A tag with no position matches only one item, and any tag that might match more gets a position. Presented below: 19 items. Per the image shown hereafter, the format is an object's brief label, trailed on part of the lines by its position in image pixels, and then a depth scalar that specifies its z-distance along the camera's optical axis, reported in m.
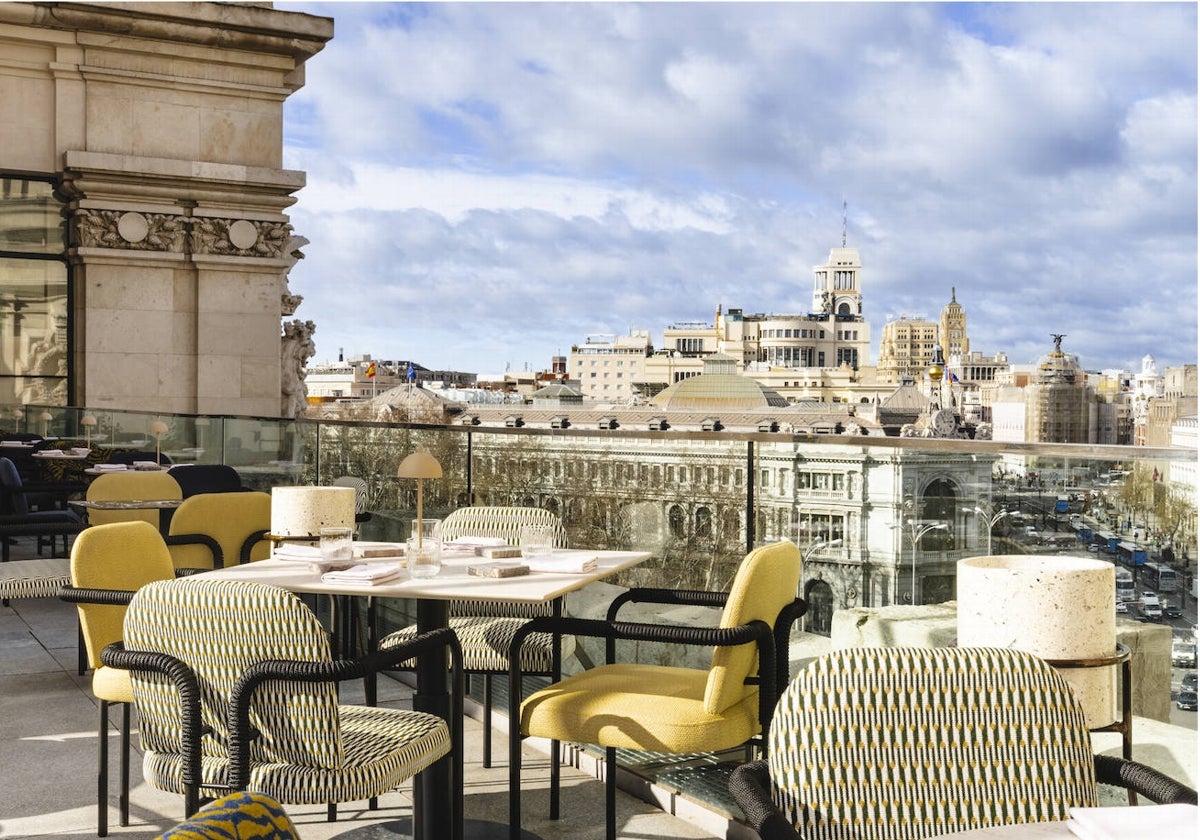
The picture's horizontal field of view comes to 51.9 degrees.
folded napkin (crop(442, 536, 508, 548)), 4.46
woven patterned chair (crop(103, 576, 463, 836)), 2.83
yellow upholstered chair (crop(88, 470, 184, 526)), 6.24
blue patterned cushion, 1.26
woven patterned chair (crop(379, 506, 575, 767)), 4.38
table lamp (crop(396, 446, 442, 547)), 3.78
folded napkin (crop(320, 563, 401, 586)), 3.61
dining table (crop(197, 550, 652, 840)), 3.48
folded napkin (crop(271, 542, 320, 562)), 4.21
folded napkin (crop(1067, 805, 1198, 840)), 1.69
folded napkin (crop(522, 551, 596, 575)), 3.95
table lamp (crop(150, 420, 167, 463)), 8.95
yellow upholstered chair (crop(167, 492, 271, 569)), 5.28
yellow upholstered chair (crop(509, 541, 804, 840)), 3.25
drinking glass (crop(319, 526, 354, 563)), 4.06
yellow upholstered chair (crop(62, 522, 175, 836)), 3.72
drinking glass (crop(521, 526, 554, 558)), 4.15
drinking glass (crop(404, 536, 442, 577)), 3.77
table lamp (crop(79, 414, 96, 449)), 10.57
